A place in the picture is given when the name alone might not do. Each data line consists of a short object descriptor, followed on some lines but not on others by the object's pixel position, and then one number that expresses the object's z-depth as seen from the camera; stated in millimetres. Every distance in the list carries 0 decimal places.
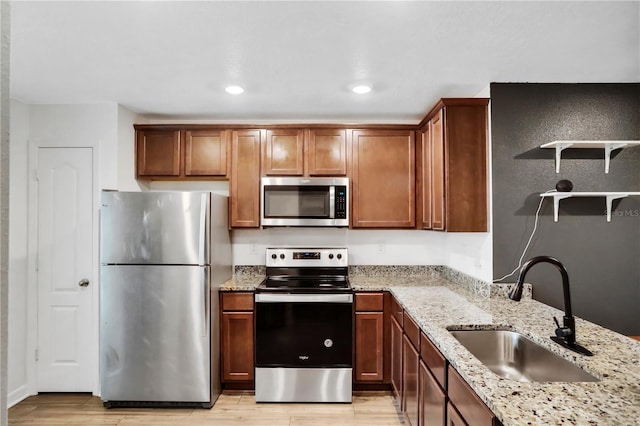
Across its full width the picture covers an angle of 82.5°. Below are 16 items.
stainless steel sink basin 1683
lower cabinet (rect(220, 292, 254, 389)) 3053
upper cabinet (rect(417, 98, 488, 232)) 2600
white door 3033
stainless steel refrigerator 2797
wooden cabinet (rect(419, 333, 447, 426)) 1657
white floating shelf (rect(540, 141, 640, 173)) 2266
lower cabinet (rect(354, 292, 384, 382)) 3045
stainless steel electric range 2928
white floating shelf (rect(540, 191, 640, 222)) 2283
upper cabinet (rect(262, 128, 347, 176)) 3346
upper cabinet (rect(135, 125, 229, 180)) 3338
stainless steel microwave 3240
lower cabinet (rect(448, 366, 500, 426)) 1183
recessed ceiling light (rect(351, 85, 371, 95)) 2611
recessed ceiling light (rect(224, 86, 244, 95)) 2621
